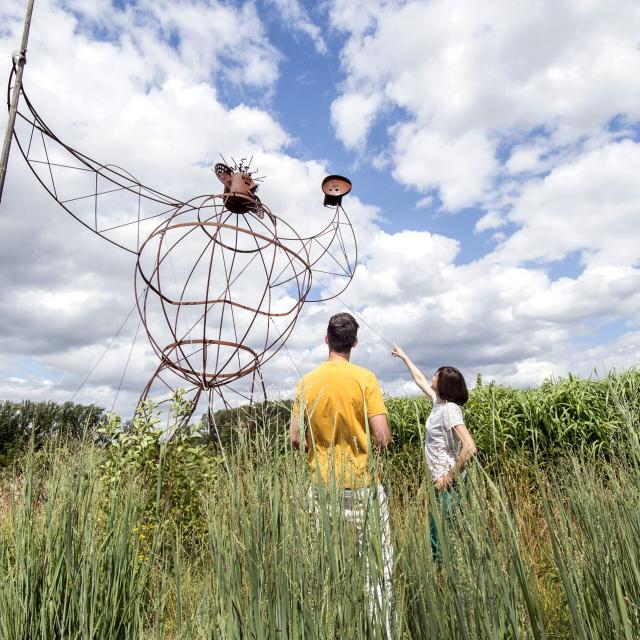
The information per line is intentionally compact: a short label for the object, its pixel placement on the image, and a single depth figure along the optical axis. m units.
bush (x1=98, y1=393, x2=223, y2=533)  3.68
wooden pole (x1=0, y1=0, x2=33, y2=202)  2.85
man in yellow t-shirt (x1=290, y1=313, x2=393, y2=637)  2.56
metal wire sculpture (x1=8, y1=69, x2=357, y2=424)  4.04
